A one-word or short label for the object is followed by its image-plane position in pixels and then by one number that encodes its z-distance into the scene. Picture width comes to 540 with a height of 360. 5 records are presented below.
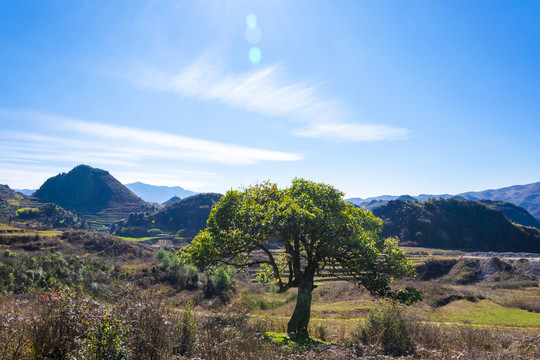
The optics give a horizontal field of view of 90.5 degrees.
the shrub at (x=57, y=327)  5.75
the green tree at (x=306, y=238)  12.59
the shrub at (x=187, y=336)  7.06
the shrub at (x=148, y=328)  5.79
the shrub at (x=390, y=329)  12.16
